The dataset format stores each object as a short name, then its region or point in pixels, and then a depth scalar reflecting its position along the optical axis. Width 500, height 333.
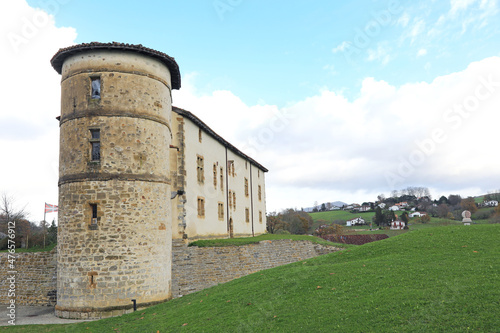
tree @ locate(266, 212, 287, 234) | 67.11
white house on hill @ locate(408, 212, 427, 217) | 97.24
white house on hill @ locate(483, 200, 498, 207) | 93.55
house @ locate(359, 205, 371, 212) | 122.17
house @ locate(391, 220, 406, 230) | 82.84
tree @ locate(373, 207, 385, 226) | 89.33
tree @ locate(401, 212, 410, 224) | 84.09
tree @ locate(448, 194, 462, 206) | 112.22
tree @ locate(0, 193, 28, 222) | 40.59
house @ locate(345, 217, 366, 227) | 99.46
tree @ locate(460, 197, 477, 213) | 86.76
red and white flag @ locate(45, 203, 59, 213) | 26.35
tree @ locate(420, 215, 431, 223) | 78.75
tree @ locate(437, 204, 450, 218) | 90.15
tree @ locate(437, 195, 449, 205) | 115.60
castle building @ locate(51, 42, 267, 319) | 15.98
